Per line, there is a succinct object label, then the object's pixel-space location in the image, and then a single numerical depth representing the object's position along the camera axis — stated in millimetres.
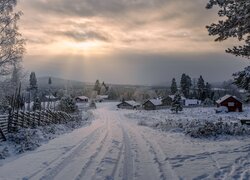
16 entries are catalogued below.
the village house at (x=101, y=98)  106810
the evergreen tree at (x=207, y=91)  81887
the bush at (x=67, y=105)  40677
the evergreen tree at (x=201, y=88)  80291
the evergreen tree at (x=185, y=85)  83482
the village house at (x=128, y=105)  80899
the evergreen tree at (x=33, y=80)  84621
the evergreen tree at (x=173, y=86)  85761
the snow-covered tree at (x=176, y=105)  51206
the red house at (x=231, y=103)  55870
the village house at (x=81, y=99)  103999
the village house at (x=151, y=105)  69140
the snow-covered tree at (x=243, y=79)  9543
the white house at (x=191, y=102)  73204
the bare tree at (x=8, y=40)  16675
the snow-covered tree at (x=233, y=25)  9695
